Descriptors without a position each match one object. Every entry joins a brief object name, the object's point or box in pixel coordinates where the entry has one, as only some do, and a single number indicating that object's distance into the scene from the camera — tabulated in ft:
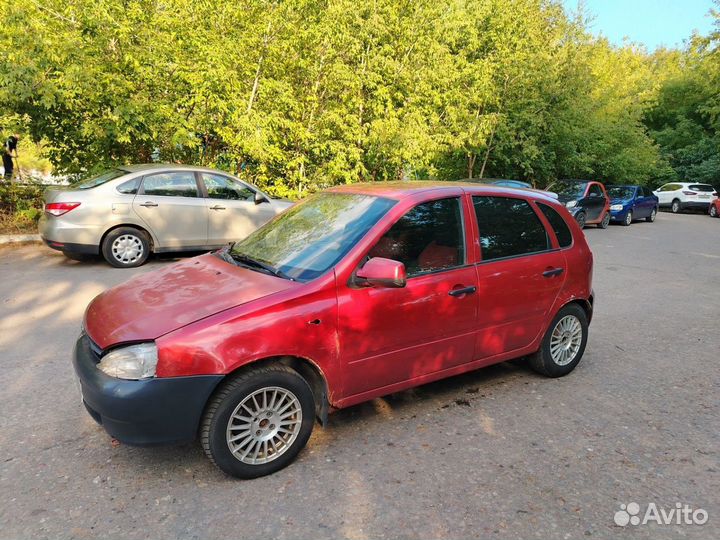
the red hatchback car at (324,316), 9.25
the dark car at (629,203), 63.52
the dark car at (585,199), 55.42
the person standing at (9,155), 36.94
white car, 89.61
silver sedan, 26.21
